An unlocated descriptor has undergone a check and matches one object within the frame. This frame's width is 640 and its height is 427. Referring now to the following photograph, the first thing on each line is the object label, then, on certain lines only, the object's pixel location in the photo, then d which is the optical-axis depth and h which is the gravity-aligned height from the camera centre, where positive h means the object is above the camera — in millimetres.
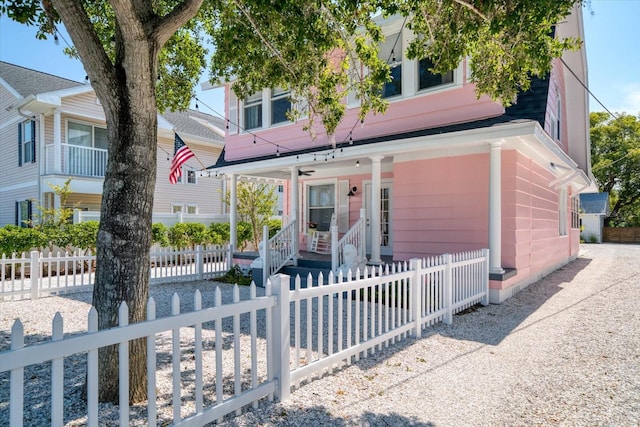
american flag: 10977 +1724
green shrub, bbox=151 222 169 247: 14453 -719
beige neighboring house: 14852 +2834
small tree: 17531 +503
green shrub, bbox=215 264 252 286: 10492 -1755
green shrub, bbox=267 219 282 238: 18606 -509
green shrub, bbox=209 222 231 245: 16677 -731
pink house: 7859 +1328
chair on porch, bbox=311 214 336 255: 12008 -856
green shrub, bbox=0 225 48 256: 11250 -699
